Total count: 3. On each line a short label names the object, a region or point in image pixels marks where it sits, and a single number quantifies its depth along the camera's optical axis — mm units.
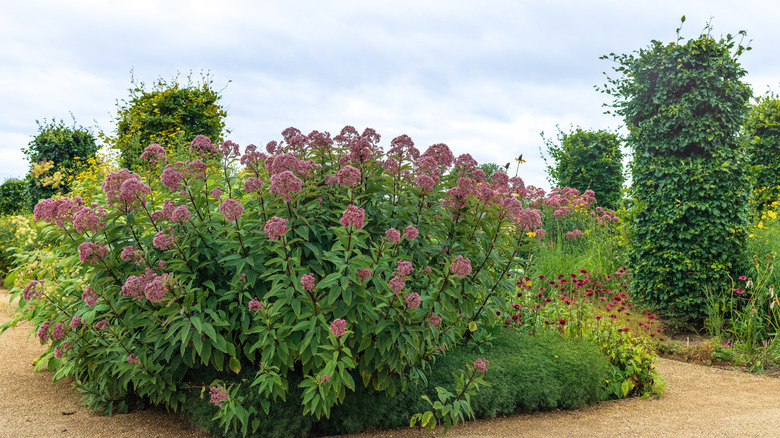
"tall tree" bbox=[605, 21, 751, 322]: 7945
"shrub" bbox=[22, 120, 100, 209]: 14469
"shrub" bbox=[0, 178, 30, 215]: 19516
